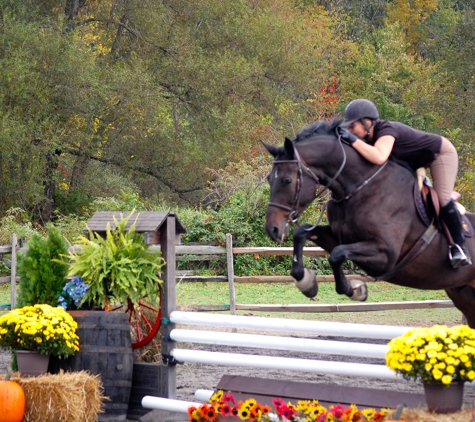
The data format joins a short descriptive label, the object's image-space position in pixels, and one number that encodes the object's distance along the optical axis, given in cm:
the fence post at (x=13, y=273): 2167
